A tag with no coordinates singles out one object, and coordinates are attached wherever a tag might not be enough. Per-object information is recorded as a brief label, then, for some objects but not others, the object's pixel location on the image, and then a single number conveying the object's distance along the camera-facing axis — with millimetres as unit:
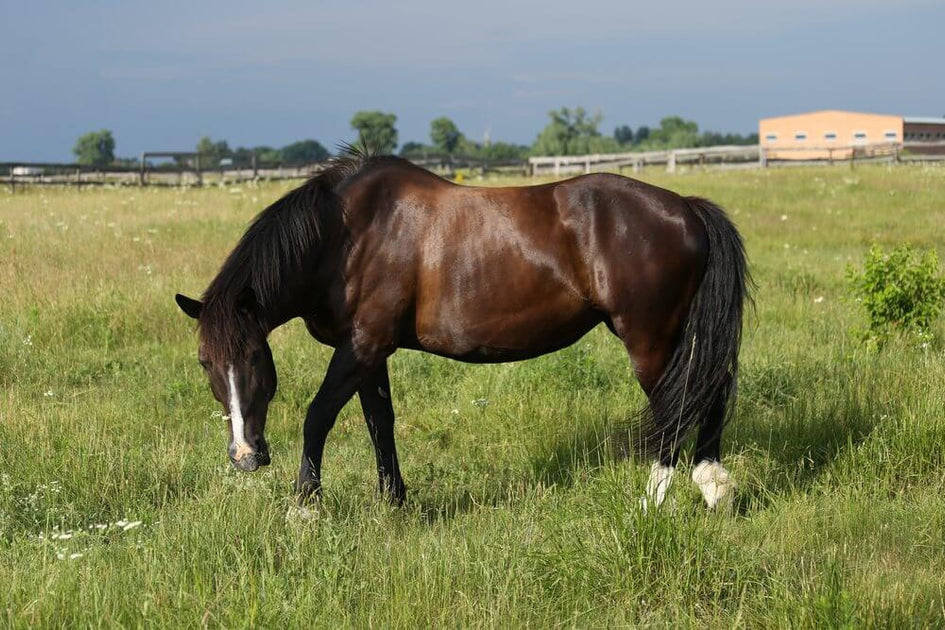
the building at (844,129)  67688
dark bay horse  4977
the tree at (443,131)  142000
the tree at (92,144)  146000
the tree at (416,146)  133988
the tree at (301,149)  159700
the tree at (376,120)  128125
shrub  7992
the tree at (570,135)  101750
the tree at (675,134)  126750
